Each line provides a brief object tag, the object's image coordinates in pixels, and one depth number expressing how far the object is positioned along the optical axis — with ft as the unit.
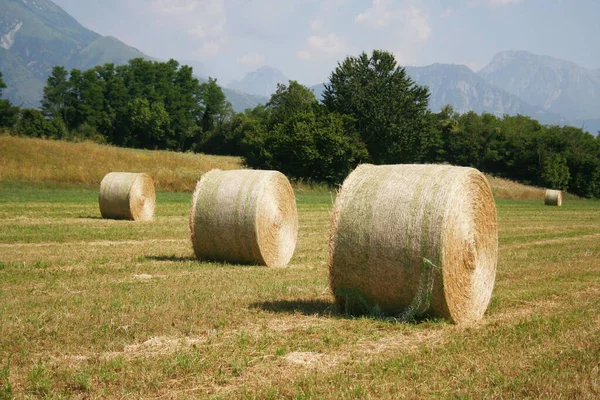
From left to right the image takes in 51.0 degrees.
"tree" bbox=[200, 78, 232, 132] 380.58
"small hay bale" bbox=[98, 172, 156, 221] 72.49
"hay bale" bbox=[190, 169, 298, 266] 42.93
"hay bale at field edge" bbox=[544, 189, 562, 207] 157.17
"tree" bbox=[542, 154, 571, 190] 249.55
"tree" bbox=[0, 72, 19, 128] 273.75
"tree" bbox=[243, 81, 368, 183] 168.04
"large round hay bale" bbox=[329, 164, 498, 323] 25.73
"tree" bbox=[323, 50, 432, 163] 193.67
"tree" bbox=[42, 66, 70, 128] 318.04
